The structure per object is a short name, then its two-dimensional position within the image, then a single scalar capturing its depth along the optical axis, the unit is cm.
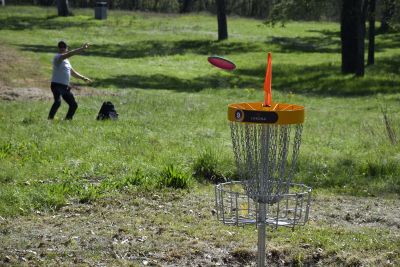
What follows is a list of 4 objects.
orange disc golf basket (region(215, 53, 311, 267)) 1017
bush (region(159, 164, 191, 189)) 1905
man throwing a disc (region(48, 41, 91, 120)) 3111
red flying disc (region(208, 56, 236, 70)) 1229
